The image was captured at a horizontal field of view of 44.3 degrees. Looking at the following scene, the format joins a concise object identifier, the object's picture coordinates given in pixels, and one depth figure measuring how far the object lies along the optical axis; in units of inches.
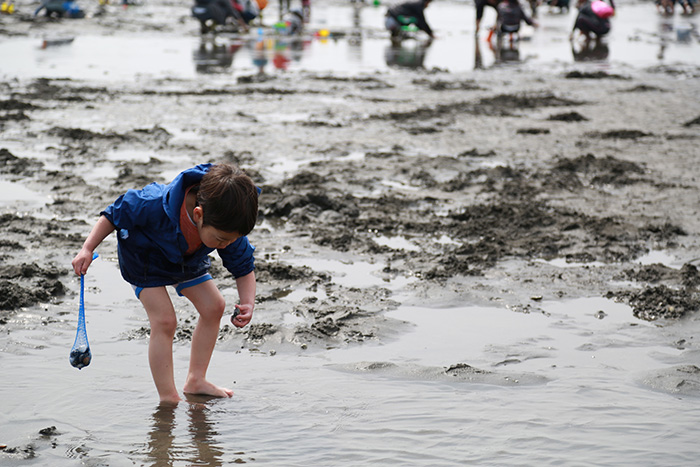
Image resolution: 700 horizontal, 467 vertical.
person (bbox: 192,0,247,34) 877.8
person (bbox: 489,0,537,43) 825.5
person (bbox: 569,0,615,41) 849.5
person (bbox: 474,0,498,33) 844.0
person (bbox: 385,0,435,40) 876.6
